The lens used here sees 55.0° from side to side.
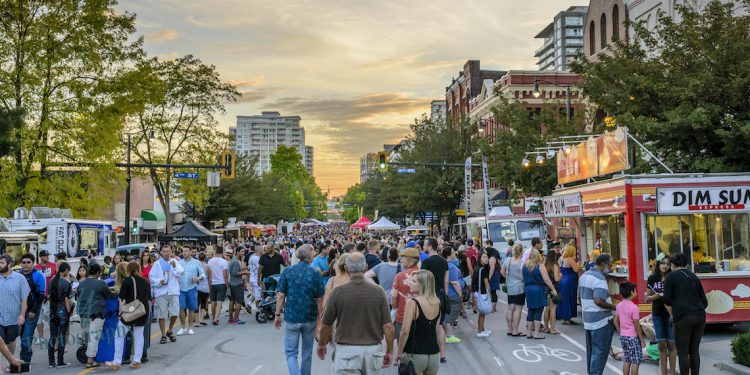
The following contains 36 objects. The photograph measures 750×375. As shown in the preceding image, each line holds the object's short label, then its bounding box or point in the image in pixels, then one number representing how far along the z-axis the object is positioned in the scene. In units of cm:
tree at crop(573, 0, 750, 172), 1845
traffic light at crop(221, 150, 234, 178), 3070
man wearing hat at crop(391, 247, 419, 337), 958
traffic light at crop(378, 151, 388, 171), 3487
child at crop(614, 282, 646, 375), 910
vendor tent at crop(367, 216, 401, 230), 5310
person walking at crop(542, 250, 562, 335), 1472
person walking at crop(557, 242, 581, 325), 1543
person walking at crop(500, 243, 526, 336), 1414
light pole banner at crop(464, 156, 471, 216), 4046
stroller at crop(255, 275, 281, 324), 1733
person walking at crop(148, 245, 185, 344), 1442
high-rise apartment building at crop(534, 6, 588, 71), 17562
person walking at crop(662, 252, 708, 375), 948
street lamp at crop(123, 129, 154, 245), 3357
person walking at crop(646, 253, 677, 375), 1019
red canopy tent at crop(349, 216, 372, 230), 6522
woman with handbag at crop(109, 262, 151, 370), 1173
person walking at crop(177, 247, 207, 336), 1580
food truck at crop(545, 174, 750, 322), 1395
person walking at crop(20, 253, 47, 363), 1191
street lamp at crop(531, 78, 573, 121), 3222
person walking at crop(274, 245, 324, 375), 909
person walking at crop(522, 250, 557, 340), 1364
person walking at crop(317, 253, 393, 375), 694
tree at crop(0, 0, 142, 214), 2692
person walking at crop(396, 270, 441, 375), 732
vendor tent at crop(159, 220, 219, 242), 3484
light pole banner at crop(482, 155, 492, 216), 3562
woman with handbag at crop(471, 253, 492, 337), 1445
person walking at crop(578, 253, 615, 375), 955
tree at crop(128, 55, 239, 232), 4350
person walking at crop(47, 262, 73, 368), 1228
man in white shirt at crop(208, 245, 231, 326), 1739
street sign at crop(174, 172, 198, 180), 3209
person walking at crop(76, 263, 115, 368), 1174
